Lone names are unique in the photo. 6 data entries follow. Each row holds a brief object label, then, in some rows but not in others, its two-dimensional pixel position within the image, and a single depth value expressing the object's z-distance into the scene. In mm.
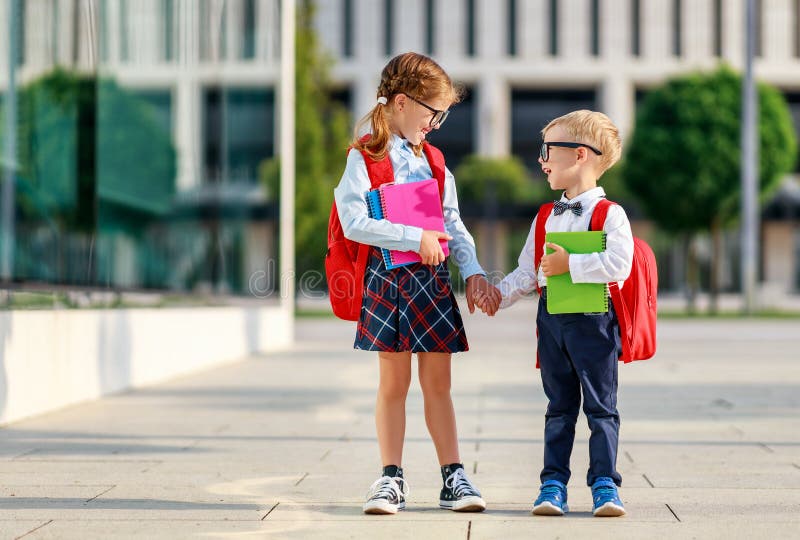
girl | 7222
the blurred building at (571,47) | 93824
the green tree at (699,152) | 53791
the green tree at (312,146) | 51722
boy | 7002
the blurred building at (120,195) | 13978
